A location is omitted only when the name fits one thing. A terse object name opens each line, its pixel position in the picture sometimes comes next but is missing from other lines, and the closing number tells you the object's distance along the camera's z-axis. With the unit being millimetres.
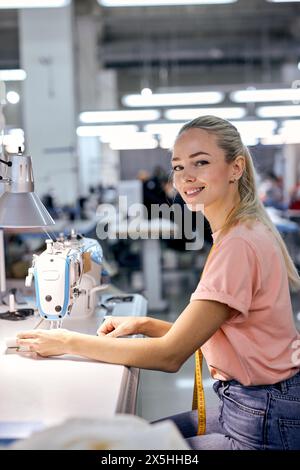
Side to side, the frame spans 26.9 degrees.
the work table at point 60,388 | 1315
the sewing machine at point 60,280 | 1833
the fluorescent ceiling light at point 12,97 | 2552
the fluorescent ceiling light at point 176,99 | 7176
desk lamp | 1831
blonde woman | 1475
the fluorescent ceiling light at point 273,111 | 7555
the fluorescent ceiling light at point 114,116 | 7738
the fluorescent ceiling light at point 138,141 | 8883
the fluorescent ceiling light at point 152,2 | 3738
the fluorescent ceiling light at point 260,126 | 7769
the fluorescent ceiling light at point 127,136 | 8789
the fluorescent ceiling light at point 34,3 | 3790
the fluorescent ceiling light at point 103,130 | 8141
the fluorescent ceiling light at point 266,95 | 6813
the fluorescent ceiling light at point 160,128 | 7930
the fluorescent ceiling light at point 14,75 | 6656
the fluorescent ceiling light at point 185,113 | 7666
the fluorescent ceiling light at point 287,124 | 7552
